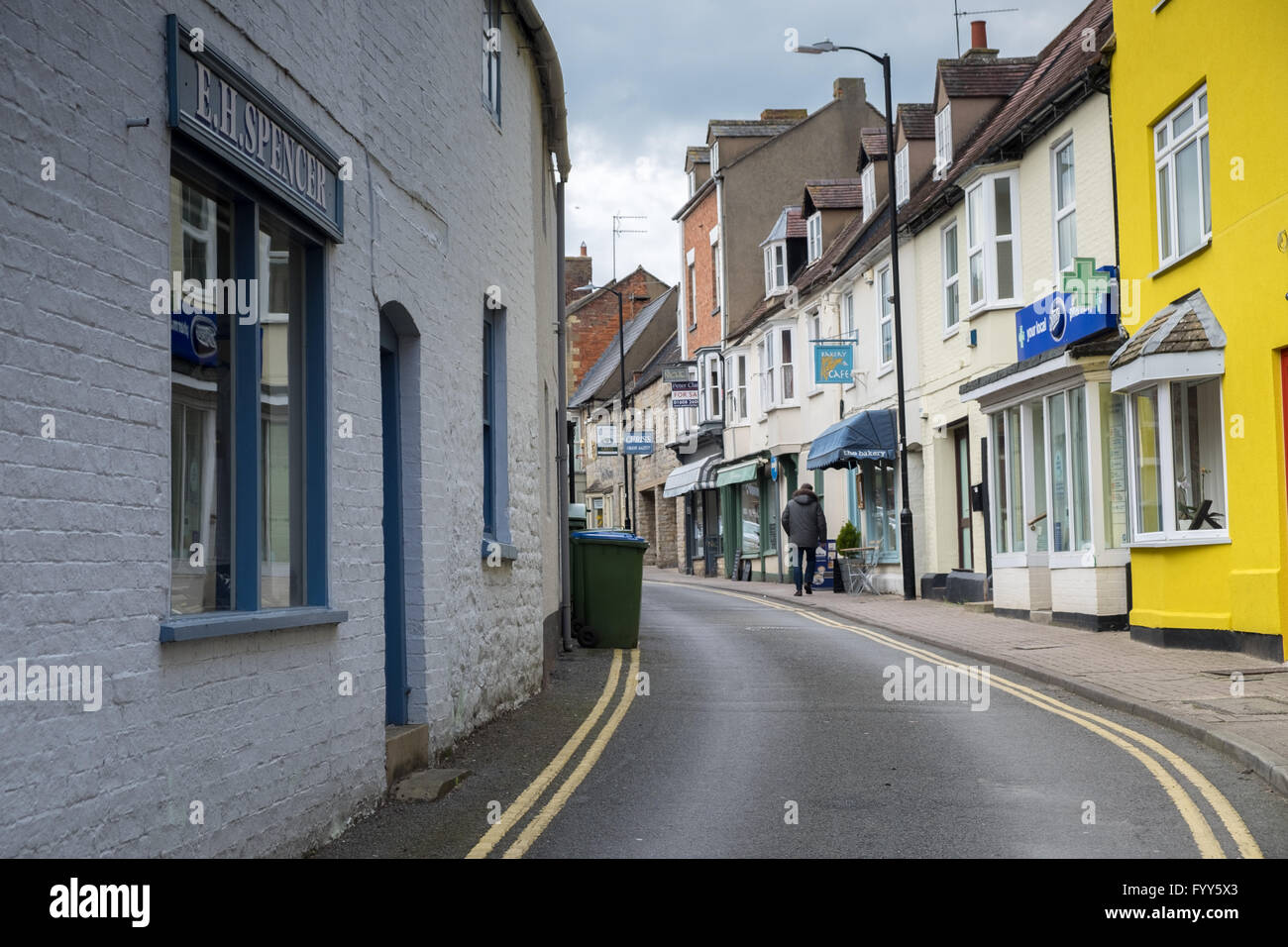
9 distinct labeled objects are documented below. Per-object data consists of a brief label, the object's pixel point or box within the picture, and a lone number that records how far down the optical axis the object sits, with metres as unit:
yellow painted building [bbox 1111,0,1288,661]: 13.21
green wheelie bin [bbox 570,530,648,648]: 16.22
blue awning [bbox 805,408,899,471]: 26.17
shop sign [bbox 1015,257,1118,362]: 17.16
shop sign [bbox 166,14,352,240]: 5.57
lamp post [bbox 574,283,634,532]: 47.41
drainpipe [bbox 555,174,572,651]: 15.87
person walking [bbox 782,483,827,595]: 26.58
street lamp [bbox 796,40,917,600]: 23.53
